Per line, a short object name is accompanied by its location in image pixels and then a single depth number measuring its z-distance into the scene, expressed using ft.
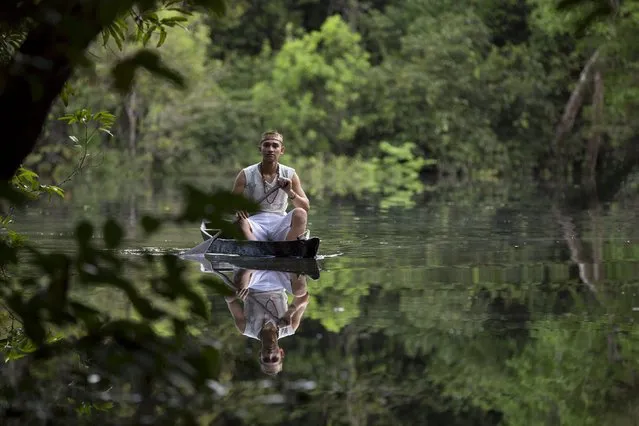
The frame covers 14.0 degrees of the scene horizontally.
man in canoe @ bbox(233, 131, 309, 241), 87.40
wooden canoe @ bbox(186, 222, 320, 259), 84.45
